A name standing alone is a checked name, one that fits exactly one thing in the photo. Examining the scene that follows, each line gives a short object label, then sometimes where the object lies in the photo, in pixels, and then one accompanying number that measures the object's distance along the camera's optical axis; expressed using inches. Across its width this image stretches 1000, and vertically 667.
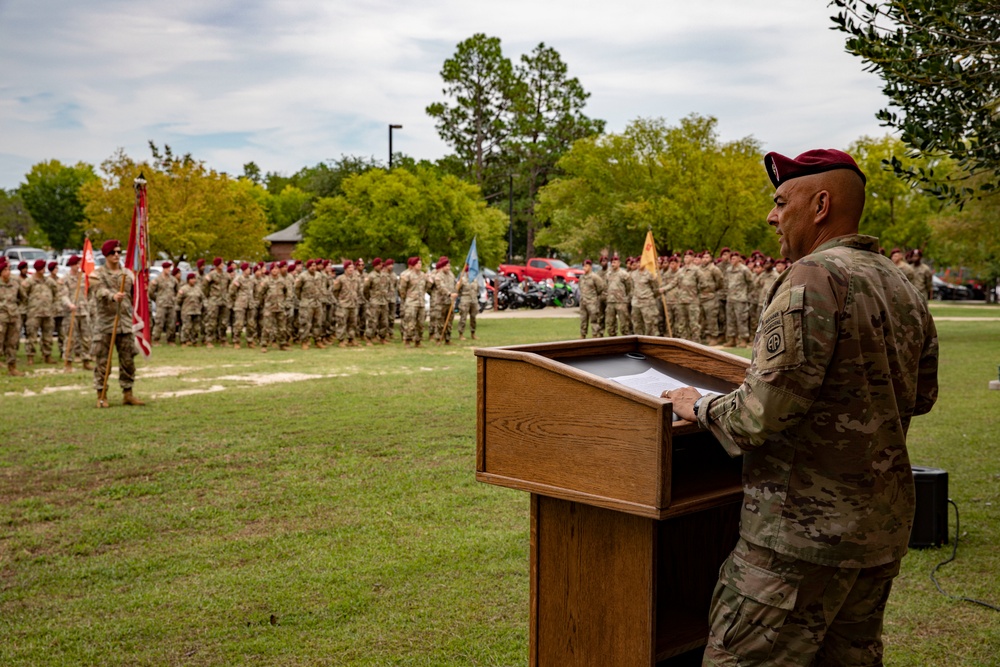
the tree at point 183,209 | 1385.3
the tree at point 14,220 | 3518.7
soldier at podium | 96.9
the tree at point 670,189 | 1462.8
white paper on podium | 117.6
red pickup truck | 1827.8
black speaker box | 231.8
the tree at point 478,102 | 2758.4
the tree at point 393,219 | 1296.8
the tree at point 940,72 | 213.8
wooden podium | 105.9
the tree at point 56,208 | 3046.3
